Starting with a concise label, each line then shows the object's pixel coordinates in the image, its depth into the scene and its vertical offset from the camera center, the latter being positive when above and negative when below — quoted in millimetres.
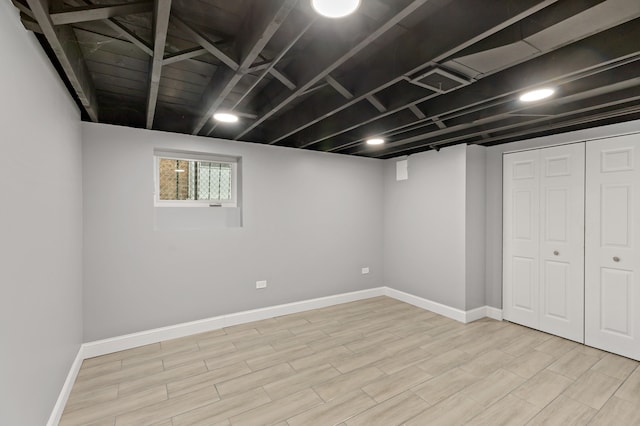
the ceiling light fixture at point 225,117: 2722 +860
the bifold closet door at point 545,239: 3281 -325
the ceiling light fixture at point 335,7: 1238 +844
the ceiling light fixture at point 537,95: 2112 +833
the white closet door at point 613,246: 2895 -343
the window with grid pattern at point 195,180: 3492 +385
